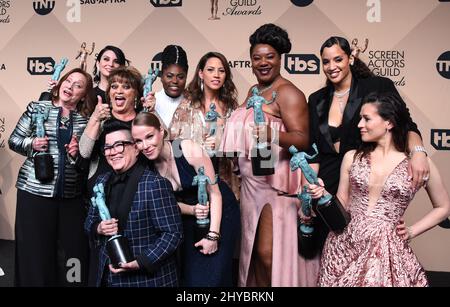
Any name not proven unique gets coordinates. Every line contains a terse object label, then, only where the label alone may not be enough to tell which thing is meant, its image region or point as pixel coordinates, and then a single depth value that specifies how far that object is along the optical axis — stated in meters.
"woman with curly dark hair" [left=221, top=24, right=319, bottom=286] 2.67
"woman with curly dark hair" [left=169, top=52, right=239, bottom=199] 2.82
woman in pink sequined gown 2.35
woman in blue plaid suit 2.35
